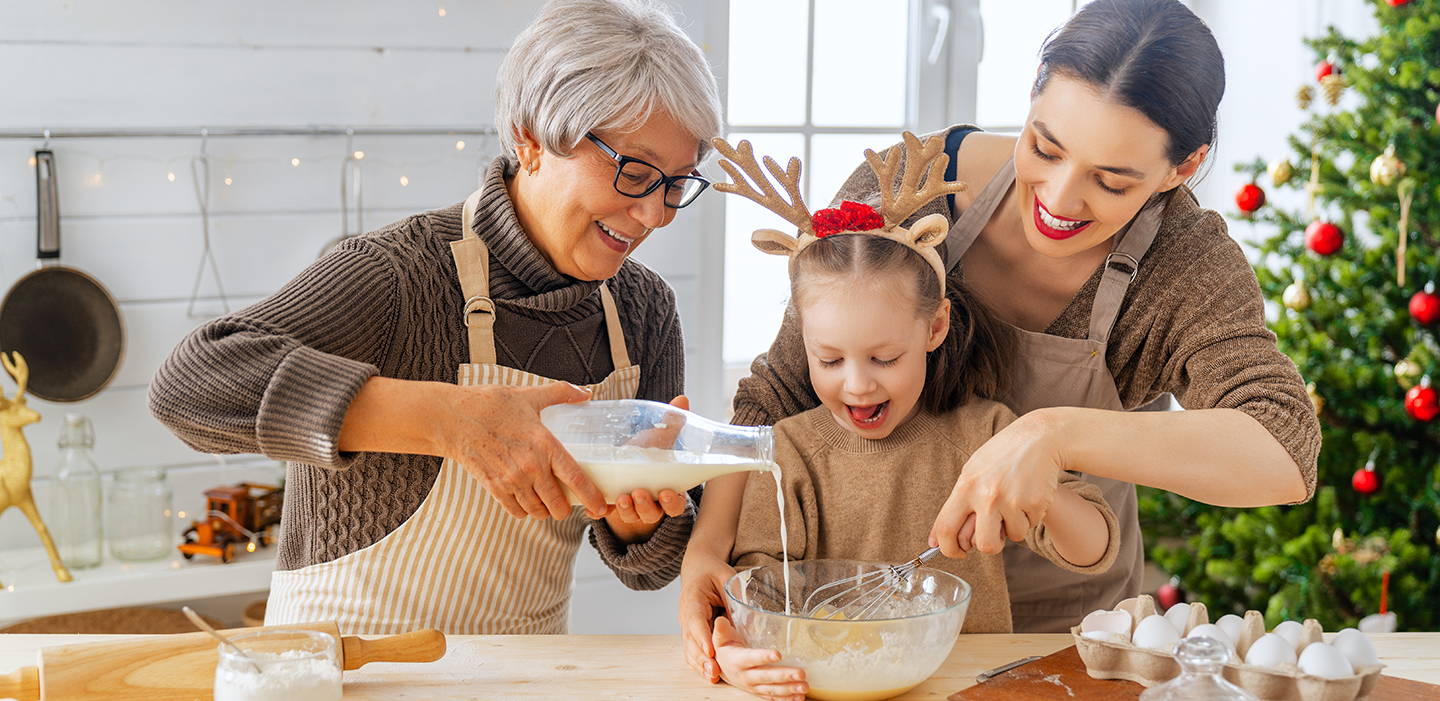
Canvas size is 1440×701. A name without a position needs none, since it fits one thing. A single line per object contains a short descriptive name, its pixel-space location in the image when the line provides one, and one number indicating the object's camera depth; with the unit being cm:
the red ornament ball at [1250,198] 268
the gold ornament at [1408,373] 244
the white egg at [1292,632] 116
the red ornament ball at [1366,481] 253
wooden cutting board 115
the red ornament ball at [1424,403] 238
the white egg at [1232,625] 117
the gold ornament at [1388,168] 241
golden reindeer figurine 225
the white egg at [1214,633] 106
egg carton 109
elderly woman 133
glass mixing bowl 112
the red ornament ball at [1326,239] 254
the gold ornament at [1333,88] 256
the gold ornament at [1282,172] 260
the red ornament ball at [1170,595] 302
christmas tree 245
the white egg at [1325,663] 109
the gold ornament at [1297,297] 256
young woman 126
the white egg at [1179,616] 121
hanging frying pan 241
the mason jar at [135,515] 244
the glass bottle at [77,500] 237
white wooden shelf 228
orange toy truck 245
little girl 142
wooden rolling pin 107
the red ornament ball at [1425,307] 240
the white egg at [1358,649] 113
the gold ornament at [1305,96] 264
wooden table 119
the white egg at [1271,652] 111
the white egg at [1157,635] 115
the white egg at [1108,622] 119
